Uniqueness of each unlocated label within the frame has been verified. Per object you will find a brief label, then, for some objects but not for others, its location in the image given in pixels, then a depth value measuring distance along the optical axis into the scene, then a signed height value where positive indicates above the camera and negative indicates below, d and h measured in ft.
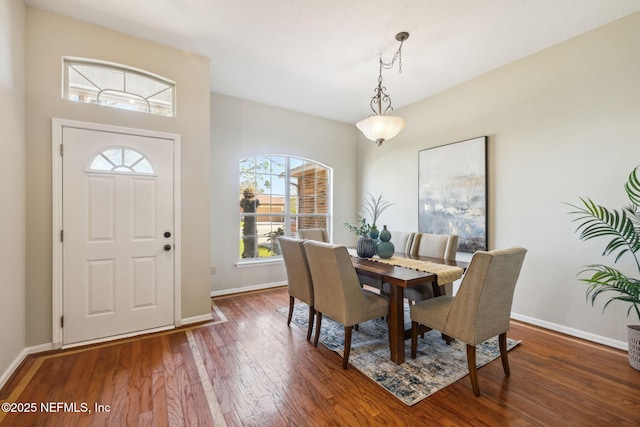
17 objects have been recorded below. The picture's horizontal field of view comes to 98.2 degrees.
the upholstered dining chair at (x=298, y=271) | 8.64 -1.92
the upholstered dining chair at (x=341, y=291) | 7.01 -2.07
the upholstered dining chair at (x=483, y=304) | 5.82 -2.04
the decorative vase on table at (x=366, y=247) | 9.37 -1.16
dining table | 6.89 -1.62
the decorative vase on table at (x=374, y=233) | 9.79 -0.73
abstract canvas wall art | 11.51 +0.96
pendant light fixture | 8.89 +2.86
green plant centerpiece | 9.37 -0.94
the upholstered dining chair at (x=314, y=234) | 11.75 -0.95
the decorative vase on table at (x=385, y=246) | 9.29 -1.14
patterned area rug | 6.43 -4.00
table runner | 7.25 -1.54
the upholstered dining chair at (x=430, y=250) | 9.30 -1.35
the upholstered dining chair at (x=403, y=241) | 10.90 -1.14
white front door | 8.29 -0.71
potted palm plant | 7.05 -0.88
